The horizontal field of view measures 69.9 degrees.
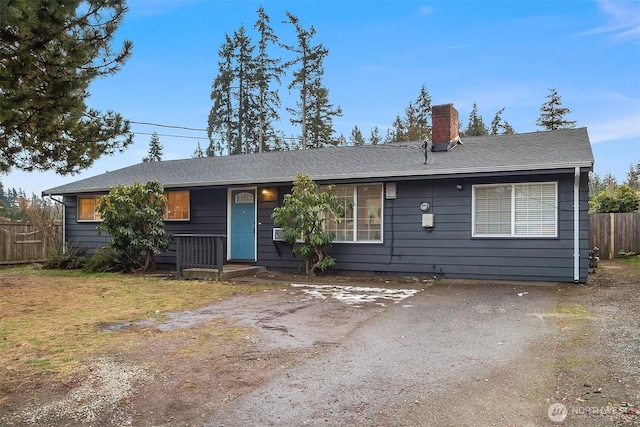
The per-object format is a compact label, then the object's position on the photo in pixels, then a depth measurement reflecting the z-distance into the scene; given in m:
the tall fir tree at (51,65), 5.79
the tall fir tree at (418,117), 33.41
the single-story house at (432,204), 8.62
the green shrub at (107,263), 11.84
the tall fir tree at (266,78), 27.55
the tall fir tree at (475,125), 36.31
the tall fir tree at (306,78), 26.77
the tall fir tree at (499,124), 36.16
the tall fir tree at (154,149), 37.69
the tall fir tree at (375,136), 40.22
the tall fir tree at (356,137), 41.16
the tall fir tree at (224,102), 29.03
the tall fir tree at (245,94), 28.62
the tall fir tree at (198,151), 37.69
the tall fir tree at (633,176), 23.61
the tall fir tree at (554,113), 30.08
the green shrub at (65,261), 12.79
